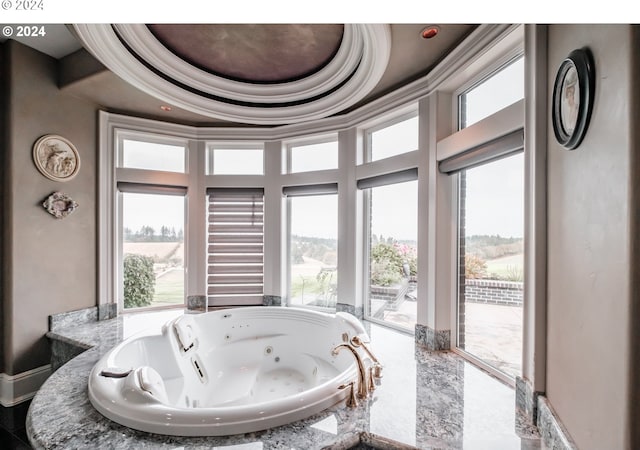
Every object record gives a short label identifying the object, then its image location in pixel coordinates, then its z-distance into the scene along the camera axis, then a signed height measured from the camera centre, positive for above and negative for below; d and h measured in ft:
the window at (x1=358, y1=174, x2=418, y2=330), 8.46 -0.79
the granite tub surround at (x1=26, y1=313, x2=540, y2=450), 3.78 -2.97
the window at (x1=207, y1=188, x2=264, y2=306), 11.33 -0.88
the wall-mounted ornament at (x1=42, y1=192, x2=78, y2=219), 8.36 +0.50
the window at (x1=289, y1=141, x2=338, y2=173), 10.54 +2.53
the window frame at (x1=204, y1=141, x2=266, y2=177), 11.38 +3.03
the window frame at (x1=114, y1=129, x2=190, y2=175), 10.28 +3.08
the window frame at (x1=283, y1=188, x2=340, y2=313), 10.37 -0.03
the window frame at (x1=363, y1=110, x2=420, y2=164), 8.41 +3.18
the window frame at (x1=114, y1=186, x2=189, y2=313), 10.21 -0.26
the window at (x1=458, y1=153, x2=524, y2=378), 5.68 -0.81
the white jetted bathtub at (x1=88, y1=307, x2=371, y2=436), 4.00 -3.12
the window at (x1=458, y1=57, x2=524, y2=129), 5.64 +2.84
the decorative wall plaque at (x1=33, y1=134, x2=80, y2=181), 8.19 +1.88
